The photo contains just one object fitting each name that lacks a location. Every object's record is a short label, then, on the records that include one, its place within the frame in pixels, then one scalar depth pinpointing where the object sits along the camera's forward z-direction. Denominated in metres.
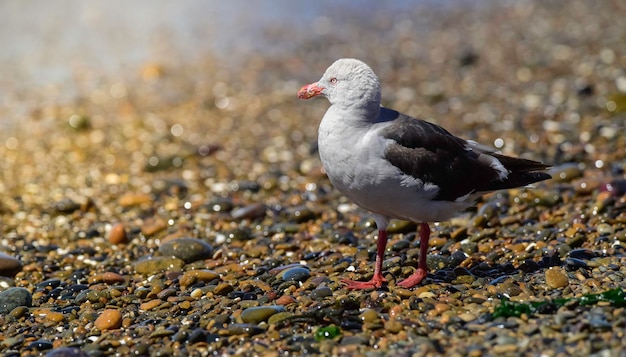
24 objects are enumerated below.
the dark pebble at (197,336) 10.70
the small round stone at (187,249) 14.69
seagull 11.30
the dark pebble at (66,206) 18.02
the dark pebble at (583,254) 12.71
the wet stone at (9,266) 14.41
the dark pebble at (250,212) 16.80
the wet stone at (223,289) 12.64
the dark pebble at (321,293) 11.95
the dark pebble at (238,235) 15.80
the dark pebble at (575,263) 12.25
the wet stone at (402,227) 15.16
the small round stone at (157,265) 14.26
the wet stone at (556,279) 11.66
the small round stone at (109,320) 11.57
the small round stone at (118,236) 16.12
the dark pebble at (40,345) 11.03
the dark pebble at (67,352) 10.48
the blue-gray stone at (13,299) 12.65
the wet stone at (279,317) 10.96
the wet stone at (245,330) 10.77
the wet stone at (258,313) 11.13
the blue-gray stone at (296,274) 12.91
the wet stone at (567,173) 16.77
